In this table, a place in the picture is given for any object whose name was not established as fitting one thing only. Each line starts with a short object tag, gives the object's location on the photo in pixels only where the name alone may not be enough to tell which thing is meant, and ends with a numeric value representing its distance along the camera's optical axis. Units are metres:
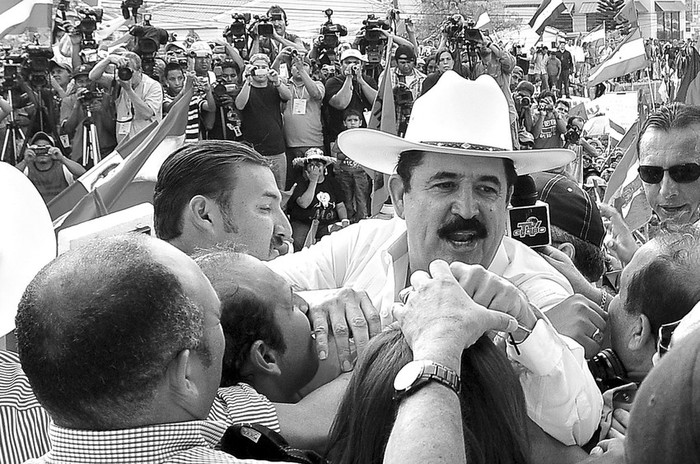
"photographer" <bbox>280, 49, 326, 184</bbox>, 10.48
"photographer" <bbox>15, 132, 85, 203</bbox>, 8.52
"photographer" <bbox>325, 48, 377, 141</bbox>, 10.58
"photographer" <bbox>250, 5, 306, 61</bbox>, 12.46
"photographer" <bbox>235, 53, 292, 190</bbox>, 9.91
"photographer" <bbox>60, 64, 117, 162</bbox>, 9.64
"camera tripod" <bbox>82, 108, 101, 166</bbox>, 9.41
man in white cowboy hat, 2.89
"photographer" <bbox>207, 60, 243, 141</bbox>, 9.94
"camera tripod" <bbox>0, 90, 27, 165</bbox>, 9.12
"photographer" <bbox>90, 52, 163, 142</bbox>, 9.73
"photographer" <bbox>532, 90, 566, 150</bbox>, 13.97
